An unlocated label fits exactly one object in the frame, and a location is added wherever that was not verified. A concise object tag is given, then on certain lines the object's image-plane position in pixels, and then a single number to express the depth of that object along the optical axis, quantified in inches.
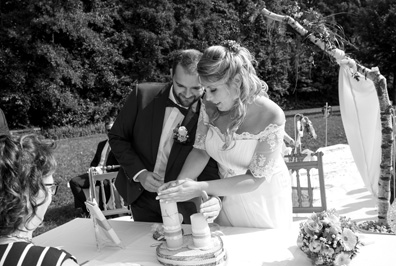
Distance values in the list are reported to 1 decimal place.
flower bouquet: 70.7
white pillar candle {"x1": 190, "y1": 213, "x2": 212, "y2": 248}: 77.2
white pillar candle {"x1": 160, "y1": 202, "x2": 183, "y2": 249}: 78.1
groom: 105.9
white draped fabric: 169.5
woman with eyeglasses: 50.6
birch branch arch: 156.1
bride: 87.2
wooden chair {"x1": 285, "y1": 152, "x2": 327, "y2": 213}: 132.9
